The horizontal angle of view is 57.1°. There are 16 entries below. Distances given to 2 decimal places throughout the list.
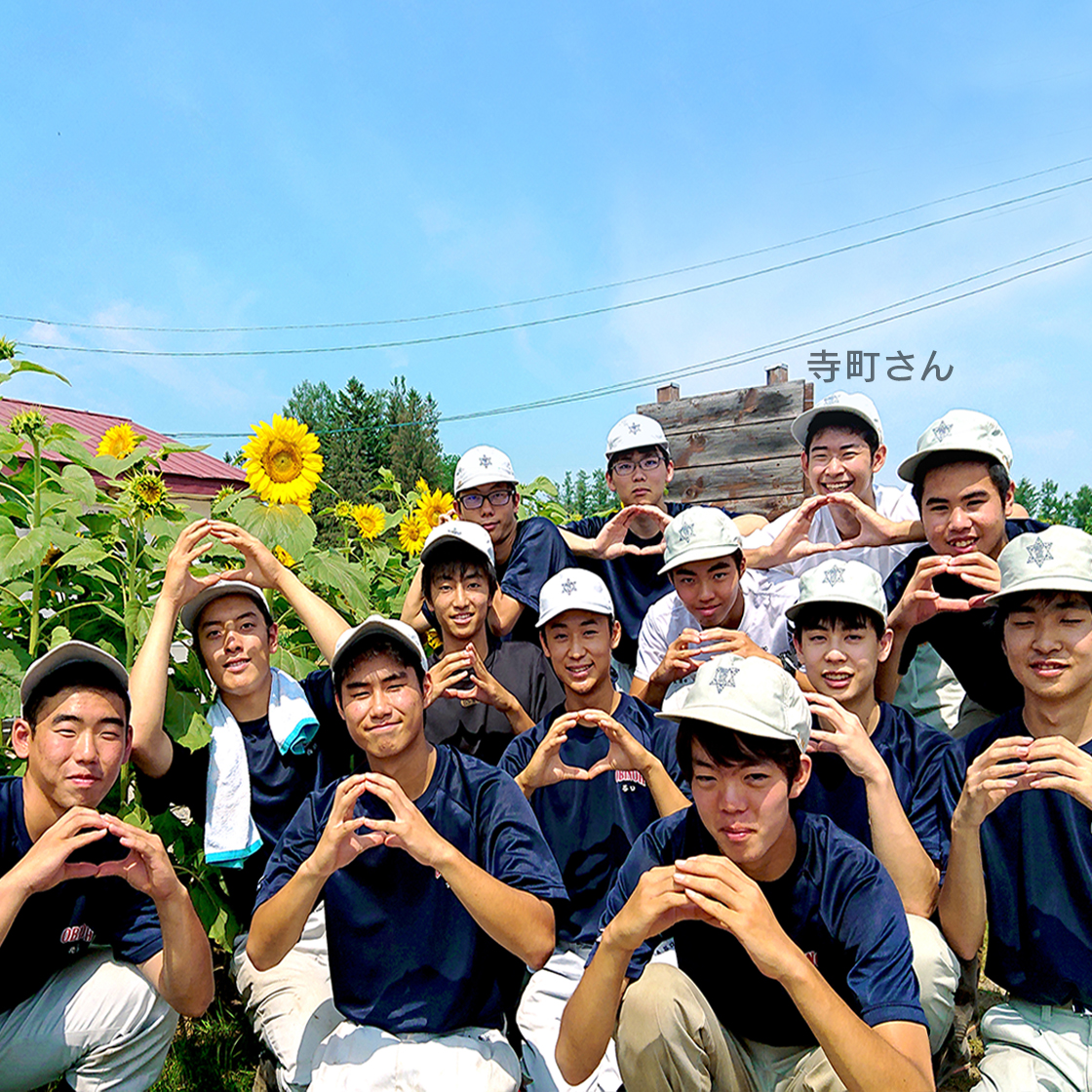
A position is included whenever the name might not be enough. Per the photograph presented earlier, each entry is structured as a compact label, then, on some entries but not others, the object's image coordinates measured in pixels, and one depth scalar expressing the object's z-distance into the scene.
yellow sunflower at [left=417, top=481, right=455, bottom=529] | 6.07
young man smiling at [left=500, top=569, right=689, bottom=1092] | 3.29
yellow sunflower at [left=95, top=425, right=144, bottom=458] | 4.57
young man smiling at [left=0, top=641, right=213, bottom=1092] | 3.01
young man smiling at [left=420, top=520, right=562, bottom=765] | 4.12
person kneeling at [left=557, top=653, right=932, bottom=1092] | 2.27
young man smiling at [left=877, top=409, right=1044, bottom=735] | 3.91
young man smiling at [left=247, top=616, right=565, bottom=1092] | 2.79
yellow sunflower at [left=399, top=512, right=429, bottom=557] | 6.13
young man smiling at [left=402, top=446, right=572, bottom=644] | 4.79
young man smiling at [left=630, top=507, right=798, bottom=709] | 3.88
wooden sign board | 7.31
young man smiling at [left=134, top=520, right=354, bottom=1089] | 3.52
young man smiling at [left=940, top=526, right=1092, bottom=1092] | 2.78
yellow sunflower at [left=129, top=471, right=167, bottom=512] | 3.88
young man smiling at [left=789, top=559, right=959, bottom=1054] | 3.04
